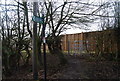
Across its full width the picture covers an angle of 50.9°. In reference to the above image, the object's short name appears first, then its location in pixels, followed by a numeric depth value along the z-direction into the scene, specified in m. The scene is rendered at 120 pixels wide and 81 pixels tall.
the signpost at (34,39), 4.04
